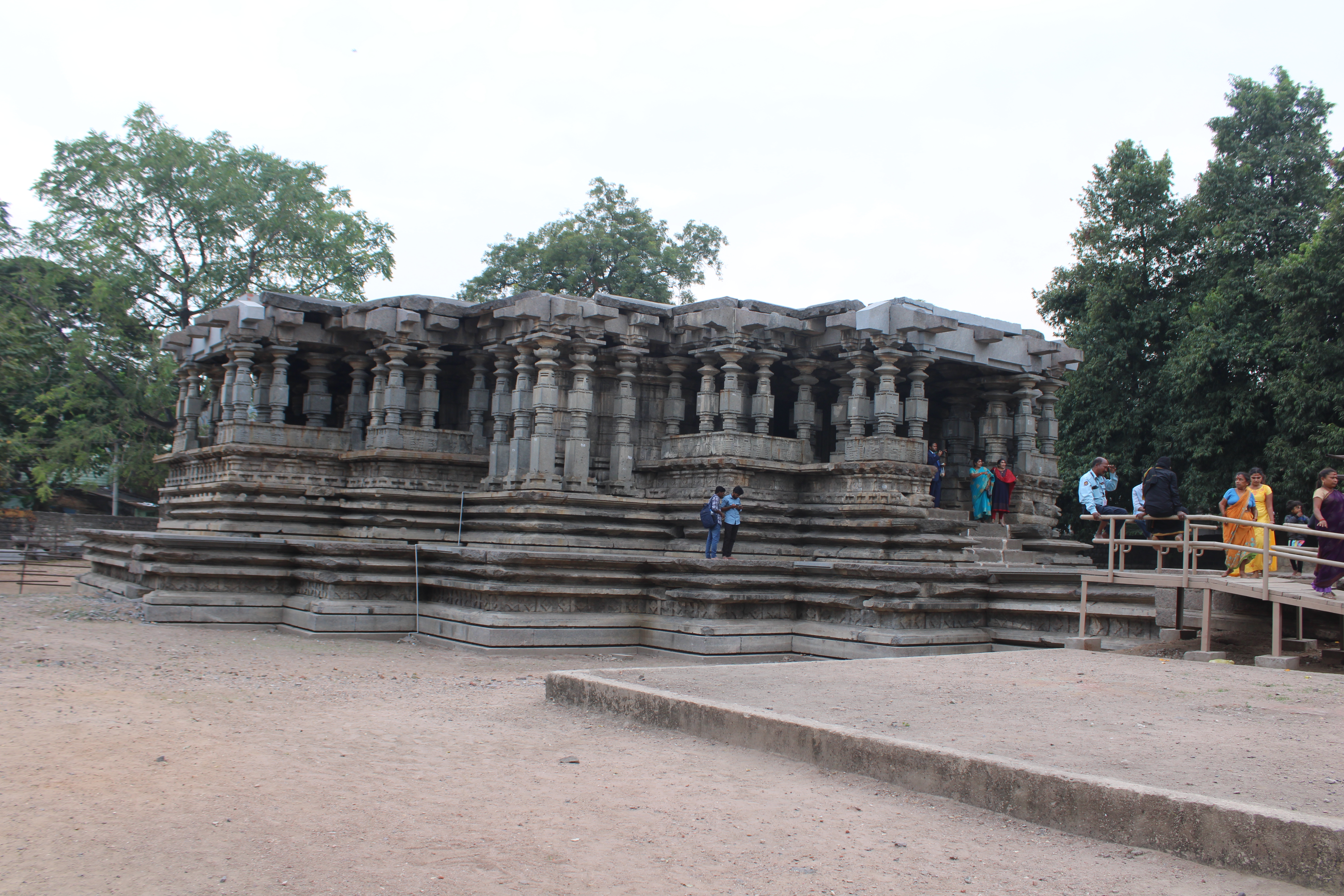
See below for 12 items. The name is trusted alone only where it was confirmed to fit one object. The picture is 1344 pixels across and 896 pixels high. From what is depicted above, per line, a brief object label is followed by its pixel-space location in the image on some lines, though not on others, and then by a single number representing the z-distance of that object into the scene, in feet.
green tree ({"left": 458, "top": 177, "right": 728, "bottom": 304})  112.37
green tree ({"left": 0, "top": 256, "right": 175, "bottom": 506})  94.68
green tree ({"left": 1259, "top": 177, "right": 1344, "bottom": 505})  64.95
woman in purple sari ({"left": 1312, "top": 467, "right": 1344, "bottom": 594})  28.78
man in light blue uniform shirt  40.75
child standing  48.34
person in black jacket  35.17
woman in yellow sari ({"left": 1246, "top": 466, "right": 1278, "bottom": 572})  35.50
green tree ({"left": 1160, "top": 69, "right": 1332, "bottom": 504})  72.79
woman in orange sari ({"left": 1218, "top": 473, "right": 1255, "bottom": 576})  35.68
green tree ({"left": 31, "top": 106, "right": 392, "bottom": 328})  96.73
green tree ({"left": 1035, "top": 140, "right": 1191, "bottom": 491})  82.38
